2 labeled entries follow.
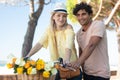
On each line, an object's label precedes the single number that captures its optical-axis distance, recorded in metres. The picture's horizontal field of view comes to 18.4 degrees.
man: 2.73
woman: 2.70
